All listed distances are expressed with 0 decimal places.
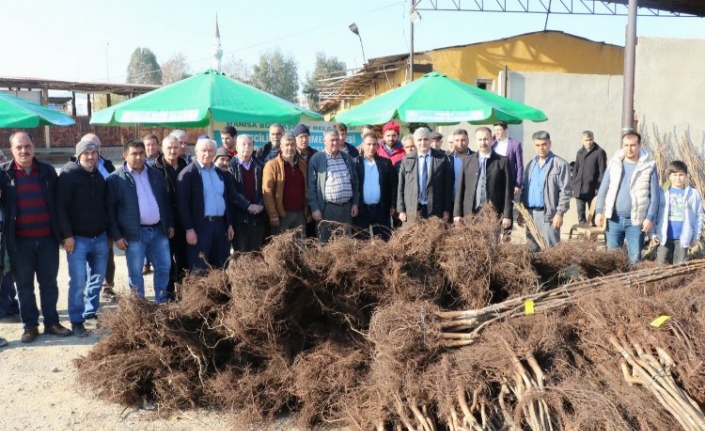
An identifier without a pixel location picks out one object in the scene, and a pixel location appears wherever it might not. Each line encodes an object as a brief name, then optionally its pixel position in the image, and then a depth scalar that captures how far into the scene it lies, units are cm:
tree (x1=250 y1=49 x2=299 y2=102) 6341
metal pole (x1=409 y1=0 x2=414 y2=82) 1647
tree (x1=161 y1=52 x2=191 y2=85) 7812
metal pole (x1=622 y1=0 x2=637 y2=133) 760
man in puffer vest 582
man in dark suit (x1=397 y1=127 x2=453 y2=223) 608
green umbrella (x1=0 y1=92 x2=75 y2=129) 741
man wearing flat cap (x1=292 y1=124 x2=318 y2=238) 641
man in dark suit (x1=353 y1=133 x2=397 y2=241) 637
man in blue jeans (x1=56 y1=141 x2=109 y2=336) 515
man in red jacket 759
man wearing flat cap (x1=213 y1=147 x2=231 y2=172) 593
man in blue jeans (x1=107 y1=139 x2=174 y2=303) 534
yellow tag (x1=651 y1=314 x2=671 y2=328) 311
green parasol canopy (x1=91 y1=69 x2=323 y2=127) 664
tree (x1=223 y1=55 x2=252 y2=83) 6771
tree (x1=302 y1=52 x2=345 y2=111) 6431
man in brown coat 595
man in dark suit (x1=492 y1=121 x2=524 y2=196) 835
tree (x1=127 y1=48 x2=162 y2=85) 8288
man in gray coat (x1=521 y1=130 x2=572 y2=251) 623
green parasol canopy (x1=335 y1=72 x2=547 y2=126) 719
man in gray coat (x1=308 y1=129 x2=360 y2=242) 595
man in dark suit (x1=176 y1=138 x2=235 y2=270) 555
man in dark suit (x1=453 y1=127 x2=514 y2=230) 602
